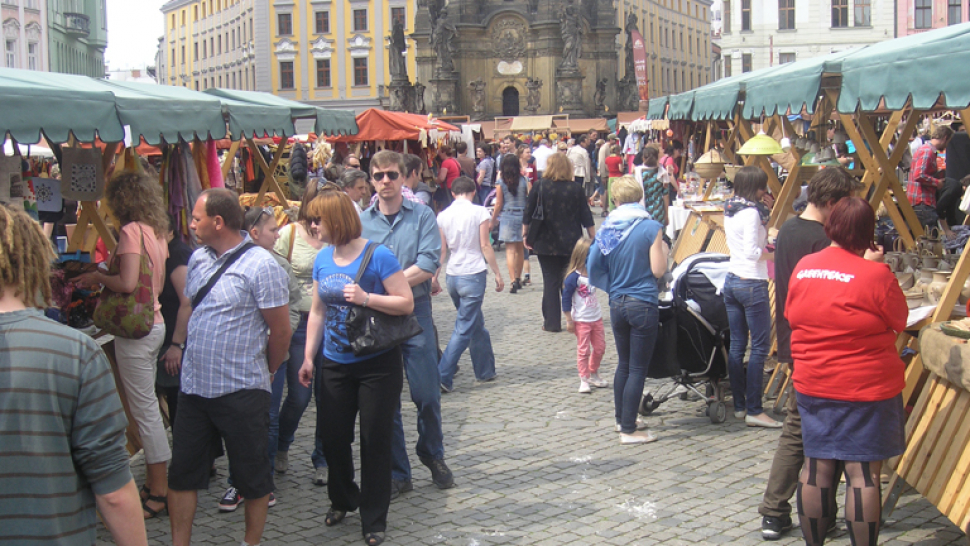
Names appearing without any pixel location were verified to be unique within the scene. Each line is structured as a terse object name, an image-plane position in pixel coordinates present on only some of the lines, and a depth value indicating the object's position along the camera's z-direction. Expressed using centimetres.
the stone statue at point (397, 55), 5572
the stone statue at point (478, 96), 5478
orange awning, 1419
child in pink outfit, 783
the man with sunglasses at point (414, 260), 555
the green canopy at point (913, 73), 458
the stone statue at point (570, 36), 5312
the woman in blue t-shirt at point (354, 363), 473
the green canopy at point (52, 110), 463
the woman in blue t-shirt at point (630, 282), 624
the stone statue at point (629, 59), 5588
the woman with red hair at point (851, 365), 405
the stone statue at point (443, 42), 5366
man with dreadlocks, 246
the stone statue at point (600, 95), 5459
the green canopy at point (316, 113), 919
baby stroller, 677
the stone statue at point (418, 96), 5534
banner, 3884
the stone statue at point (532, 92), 5438
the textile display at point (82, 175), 620
